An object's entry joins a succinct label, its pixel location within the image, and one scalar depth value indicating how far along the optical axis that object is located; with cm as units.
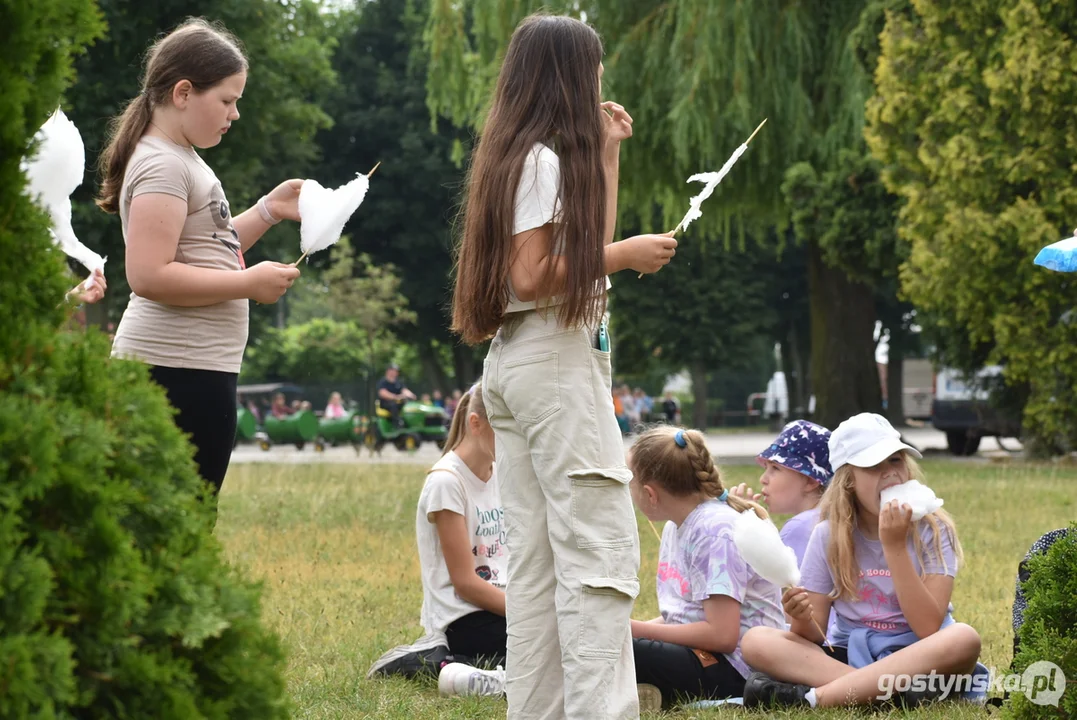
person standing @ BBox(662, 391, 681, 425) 4572
